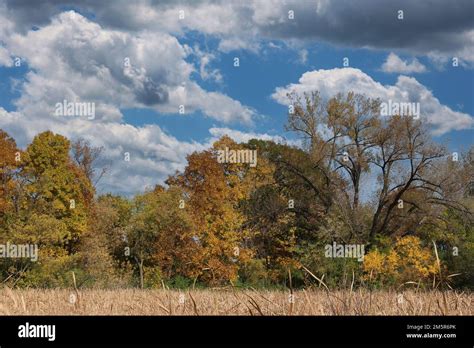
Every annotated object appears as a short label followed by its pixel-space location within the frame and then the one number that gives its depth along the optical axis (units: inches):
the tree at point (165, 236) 1628.9
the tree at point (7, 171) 1710.1
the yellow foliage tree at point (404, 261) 1542.8
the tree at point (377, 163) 1779.0
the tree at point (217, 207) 1686.8
